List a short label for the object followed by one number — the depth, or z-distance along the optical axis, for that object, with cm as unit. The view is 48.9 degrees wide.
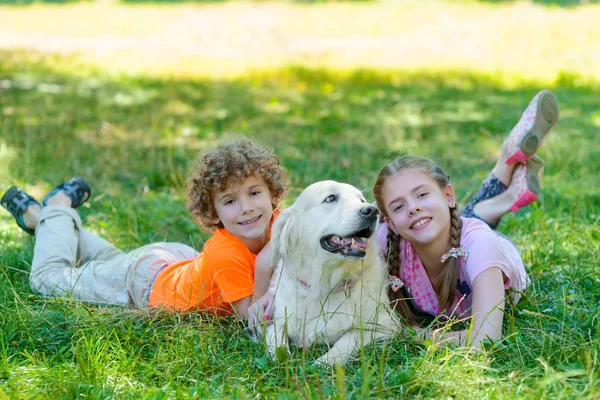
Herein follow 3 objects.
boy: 335
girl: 292
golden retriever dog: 283
